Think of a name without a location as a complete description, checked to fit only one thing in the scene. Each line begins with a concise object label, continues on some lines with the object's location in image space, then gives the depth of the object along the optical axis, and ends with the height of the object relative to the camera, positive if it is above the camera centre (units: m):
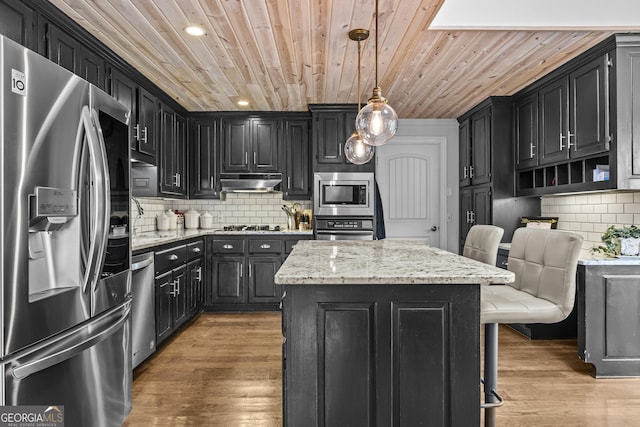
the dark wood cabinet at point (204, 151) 5.00 +0.78
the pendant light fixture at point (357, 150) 2.96 +0.47
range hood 4.94 +0.39
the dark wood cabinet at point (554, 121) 3.41 +0.81
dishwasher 2.80 -0.70
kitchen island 1.59 -0.56
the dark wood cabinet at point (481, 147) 4.45 +0.75
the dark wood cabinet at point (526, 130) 3.88 +0.82
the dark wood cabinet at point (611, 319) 2.73 -0.74
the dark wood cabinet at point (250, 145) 4.99 +0.85
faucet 3.77 -0.14
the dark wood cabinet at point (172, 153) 4.15 +0.67
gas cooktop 5.03 -0.19
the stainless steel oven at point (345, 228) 4.69 -0.18
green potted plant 2.85 -0.22
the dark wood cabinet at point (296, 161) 5.00 +0.65
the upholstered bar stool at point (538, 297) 1.90 -0.44
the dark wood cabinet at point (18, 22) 1.99 +1.00
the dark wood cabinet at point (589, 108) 2.91 +0.79
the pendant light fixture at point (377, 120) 2.18 +0.51
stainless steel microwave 4.72 +0.23
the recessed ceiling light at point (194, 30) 2.66 +1.24
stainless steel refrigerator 1.36 -0.10
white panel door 5.48 +0.26
